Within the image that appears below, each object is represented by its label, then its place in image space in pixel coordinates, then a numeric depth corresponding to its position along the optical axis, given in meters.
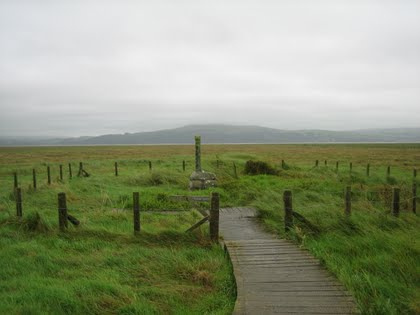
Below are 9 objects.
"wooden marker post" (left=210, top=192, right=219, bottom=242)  8.49
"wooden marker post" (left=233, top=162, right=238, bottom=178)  22.80
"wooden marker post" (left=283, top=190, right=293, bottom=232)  9.05
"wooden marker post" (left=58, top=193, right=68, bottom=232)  9.22
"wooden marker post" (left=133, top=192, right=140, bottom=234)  8.86
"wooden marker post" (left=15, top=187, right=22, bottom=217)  10.30
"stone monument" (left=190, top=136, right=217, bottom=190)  18.16
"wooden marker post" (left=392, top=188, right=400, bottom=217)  9.67
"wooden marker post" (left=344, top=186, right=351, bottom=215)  9.91
